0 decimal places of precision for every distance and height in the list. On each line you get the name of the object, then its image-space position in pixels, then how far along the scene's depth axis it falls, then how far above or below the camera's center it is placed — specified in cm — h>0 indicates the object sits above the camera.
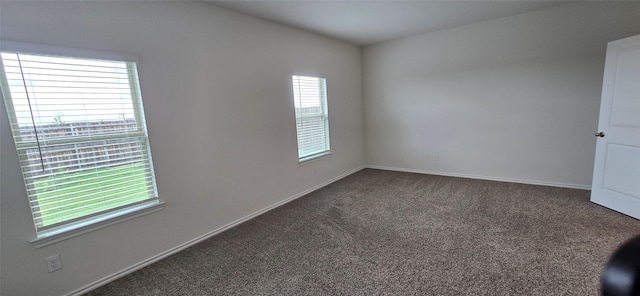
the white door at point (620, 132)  256 -40
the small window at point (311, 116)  379 -4
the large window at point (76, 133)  169 -3
